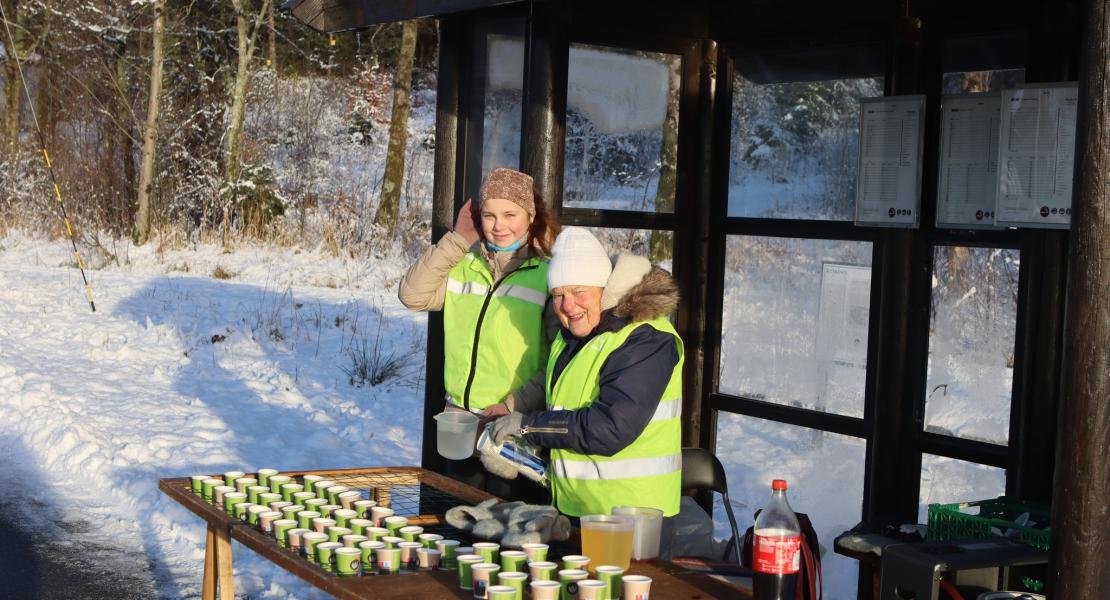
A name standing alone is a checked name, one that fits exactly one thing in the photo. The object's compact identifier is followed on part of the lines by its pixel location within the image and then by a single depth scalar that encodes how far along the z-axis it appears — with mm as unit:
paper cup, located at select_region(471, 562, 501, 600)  3109
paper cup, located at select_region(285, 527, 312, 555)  3573
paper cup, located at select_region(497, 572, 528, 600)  3027
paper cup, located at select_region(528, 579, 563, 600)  2973
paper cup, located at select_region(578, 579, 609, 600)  2963
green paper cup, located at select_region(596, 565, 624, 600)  3100
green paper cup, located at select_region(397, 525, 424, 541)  3611
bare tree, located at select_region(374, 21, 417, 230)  20344
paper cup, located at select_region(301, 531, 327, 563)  3484
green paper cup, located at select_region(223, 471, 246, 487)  4297
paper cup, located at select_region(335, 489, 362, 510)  4016
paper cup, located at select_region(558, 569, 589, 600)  3072
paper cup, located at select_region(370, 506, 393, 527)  3812
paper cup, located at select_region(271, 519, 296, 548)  3631
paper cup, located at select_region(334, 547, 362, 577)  3326
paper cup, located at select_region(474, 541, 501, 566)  3293
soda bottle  3092
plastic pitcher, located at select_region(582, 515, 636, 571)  3316
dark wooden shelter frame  4883
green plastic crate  3992
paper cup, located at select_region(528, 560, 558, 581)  3115
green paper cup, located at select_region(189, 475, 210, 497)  4246
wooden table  3227
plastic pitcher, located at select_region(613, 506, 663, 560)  3527
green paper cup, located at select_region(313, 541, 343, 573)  3424
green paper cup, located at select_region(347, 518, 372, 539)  3641
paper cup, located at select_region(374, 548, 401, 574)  3373
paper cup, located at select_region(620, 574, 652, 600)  3012
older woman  3979
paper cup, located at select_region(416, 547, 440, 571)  3420
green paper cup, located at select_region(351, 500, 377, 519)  3920
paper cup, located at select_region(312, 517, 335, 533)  3688
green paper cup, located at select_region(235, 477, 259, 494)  4214
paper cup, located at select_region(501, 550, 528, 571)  3254
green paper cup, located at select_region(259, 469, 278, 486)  4351
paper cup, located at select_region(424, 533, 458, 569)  3473
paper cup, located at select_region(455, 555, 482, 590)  3211
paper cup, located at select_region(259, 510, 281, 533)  3764
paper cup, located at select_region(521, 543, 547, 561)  3344
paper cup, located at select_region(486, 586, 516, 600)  2963
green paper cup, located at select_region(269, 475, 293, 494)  4202
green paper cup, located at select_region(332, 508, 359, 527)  3773
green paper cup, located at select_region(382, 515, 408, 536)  3707
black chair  5344
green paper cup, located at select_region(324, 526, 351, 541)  3592
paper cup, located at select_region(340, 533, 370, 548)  3480
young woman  4961
